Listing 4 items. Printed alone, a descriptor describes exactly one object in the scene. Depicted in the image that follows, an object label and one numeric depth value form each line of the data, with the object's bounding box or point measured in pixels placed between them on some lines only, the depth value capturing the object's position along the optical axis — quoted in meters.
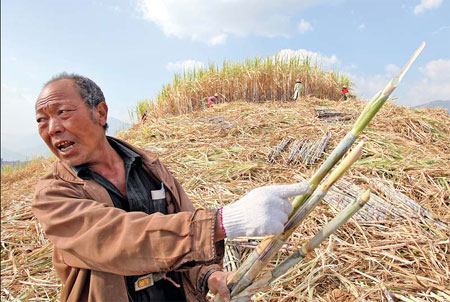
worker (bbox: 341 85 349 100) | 11.58
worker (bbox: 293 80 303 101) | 9.80
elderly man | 0.83
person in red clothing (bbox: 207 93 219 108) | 8.90
